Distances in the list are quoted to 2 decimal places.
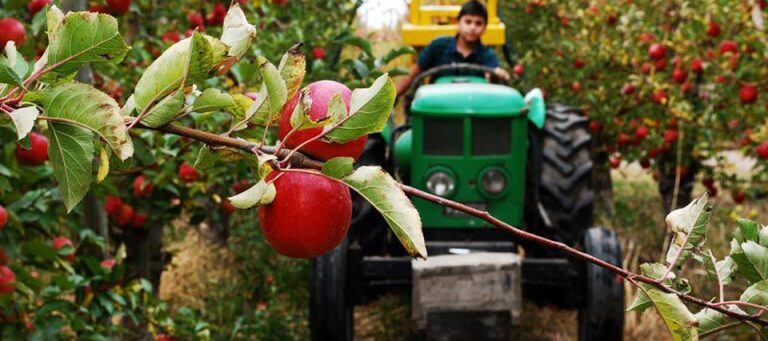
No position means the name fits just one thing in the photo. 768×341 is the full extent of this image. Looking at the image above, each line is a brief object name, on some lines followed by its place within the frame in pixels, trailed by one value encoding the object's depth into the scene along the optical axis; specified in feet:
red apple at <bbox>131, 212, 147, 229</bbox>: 11.83
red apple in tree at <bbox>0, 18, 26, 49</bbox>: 7.29
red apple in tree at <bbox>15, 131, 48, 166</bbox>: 7.32
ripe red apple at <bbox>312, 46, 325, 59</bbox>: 11.87
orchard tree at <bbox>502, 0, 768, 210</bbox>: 17.11
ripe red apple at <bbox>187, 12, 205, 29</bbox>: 13.00
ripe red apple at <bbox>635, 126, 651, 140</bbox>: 20.29
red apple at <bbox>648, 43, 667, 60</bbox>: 18.61
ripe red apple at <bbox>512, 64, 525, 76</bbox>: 19.01
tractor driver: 15.12
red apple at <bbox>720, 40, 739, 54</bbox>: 16.56
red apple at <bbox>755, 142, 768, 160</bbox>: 15.01
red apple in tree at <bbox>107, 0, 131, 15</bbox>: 8.58
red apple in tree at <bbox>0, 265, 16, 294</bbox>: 7.28
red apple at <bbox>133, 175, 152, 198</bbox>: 9.98
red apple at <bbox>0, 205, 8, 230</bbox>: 6.46
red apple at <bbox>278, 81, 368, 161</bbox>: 2.52
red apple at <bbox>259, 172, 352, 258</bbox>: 2.56
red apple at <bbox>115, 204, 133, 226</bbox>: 11.45
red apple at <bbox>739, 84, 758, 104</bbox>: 16.10
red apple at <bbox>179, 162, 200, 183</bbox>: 10.87
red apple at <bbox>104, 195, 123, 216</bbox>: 11.27
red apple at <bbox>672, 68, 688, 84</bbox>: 18.51
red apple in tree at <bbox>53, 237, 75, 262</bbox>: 8.33
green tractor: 12.50
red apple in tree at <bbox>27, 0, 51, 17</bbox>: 8.23
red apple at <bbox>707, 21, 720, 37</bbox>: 17.33
